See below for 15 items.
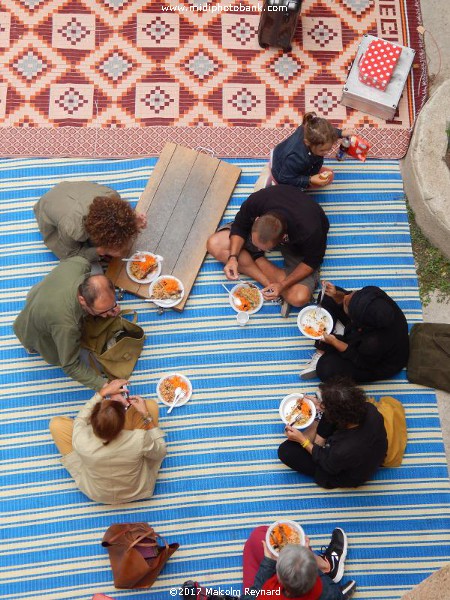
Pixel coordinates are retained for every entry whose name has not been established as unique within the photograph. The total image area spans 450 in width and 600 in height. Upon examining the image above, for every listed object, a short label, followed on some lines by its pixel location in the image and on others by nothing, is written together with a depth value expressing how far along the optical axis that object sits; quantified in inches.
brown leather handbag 171.9
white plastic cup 206.1
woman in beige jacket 163.9
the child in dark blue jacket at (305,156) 191.5
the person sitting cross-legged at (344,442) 173.5
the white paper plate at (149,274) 204.7
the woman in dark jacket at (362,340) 185.6
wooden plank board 208.2
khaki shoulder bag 191.3
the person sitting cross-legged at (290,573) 154.9
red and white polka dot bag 228.1
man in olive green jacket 173.5
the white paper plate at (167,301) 203.5
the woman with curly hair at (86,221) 180.7
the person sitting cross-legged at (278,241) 186.9
